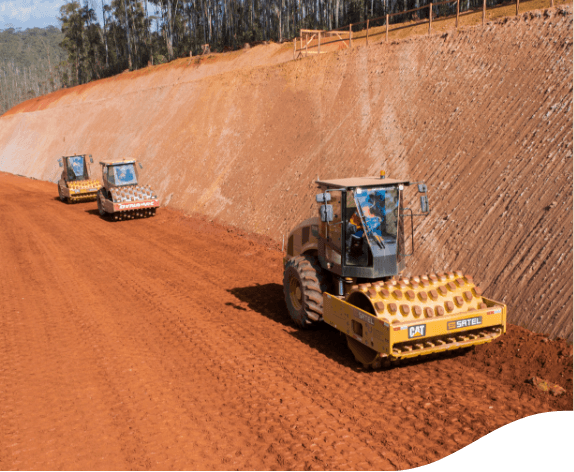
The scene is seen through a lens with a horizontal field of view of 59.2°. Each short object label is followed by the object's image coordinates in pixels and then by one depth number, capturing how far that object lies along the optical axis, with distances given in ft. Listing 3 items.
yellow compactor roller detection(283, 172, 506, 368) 25.43
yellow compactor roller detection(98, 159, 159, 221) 72.49
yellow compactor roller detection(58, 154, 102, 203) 93.04
